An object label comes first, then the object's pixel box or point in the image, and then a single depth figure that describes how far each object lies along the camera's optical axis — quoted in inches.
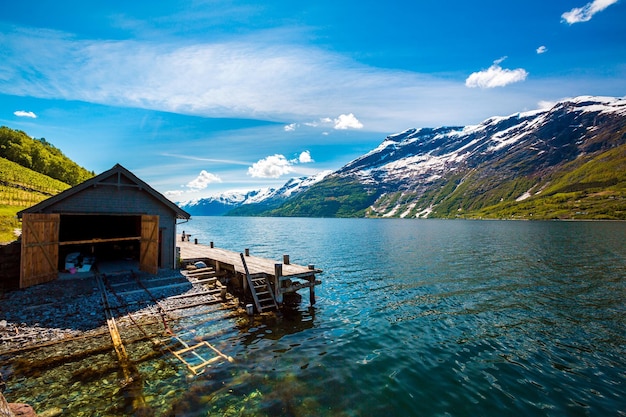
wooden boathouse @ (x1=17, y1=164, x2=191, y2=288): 829.8
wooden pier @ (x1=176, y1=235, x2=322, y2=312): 884.0
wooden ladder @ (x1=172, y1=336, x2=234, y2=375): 532.8
